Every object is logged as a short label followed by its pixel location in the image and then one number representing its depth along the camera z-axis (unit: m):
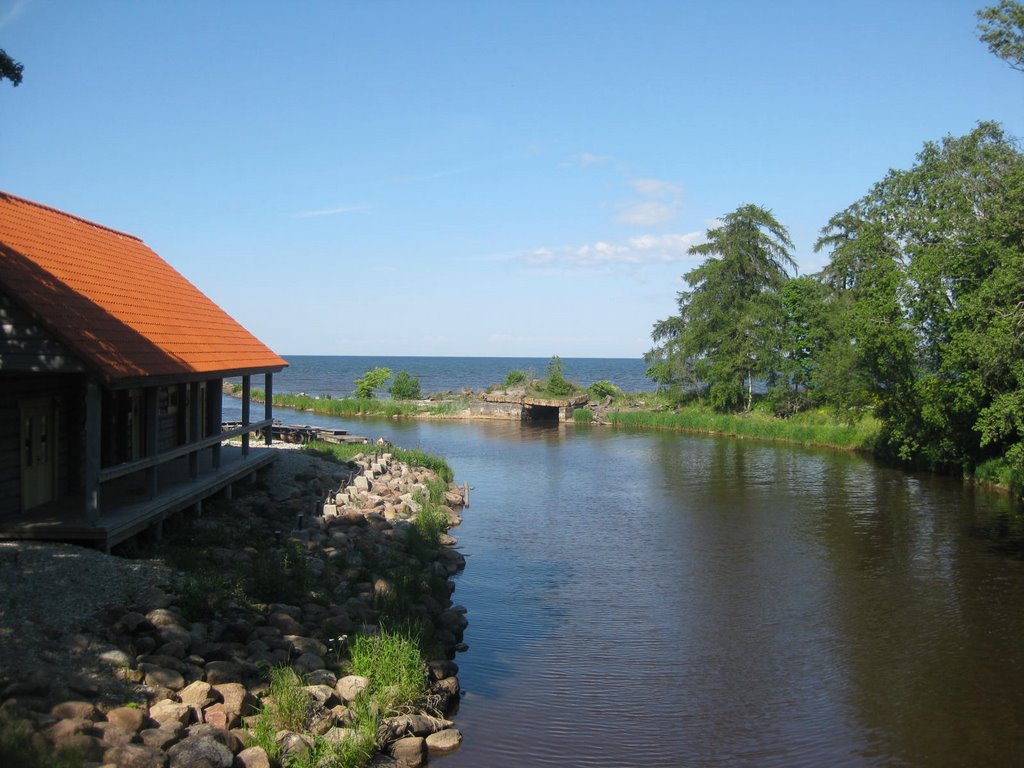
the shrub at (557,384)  61.71
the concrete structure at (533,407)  60.56
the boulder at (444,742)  10.90
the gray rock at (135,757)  8.18
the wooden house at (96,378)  12.55
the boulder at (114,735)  8.43
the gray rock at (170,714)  9.16
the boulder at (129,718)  8.82
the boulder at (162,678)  9.80
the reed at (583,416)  59.00
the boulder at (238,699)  9.90
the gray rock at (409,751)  10.49
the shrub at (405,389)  68.88
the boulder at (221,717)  9.54
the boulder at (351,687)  10.96
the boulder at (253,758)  9.03
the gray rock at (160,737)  8.70
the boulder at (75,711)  8.59
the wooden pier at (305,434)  37.03
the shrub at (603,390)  64.56
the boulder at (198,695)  9.70
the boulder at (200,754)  8.52
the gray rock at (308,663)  11.22
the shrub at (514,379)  67.12
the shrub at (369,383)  67.88
